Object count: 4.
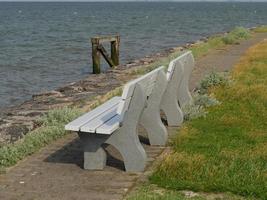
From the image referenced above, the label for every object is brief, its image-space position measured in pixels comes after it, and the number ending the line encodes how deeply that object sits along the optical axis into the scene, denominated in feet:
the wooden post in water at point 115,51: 81.98
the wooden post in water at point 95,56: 74.43
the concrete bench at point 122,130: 21.79
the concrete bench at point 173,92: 28.75
